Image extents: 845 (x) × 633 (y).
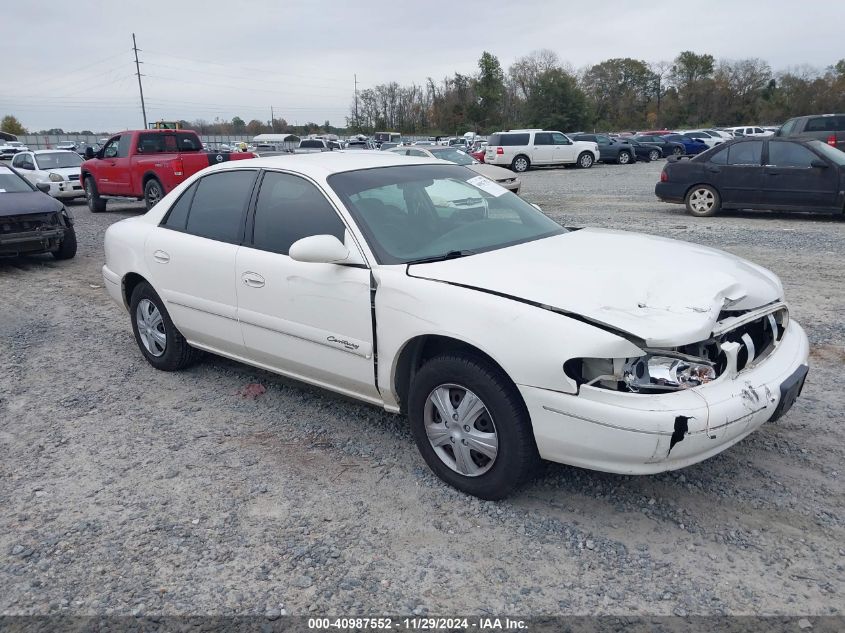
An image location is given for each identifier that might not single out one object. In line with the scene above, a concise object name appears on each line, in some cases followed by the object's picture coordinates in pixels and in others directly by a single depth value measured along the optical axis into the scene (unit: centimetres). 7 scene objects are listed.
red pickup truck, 1472
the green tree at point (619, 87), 8181
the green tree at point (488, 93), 7500
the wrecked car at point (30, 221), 949
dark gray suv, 2128
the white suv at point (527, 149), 2978
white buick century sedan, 286
